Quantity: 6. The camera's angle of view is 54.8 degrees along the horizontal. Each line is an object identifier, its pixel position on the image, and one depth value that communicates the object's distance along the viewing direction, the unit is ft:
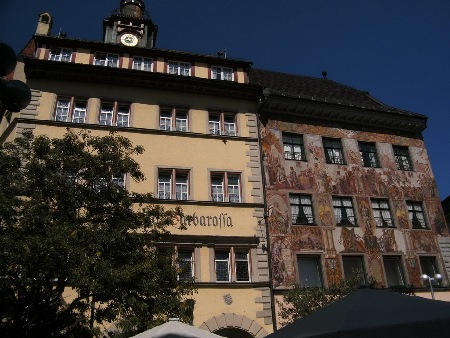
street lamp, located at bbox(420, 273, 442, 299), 51.44
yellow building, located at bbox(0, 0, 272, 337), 53.88
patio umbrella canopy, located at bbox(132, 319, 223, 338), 23.78
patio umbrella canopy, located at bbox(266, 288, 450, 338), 13.35
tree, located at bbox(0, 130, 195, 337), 30.32
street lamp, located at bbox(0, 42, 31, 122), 14.26
